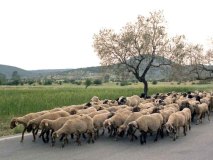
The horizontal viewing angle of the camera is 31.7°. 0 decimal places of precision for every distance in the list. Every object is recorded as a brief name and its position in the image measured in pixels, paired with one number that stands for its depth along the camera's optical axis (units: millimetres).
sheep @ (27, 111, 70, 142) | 14109
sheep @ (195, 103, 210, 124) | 19000
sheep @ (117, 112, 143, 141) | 13788
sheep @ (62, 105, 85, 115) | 15948
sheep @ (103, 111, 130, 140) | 14031
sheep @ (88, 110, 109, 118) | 15156
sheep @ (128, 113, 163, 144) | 13461
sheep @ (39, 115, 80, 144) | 13422
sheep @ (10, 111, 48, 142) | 14672
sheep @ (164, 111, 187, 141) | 14055
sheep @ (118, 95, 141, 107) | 21297
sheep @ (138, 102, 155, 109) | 18031
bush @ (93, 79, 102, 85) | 96312
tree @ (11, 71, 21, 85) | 105038
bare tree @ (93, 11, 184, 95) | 35219
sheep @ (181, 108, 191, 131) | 15891
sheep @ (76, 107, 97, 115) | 16245
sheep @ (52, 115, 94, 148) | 12891
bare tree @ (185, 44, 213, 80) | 39625
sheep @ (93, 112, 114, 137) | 14383
